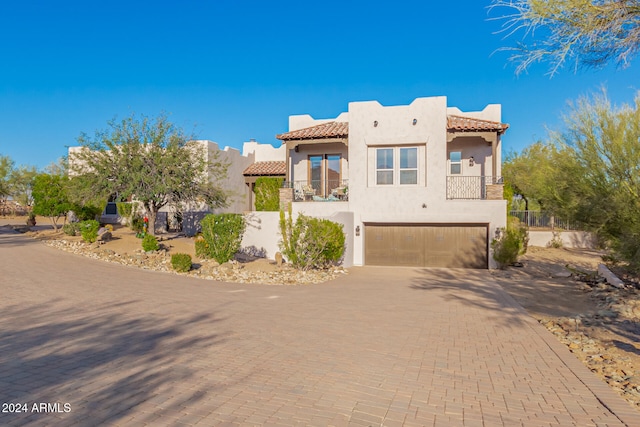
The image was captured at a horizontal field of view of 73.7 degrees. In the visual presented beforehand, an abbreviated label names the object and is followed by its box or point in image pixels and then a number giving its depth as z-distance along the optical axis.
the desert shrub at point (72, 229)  21.84
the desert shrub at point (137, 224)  23.53
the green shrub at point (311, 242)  15.90
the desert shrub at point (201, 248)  16.88
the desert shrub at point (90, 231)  18.92
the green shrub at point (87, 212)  23.89
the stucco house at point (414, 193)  18.19
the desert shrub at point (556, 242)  27.55
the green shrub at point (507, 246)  17.55
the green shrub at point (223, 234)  16.17
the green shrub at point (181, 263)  15.19
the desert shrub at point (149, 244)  17.52
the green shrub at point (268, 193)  22.95
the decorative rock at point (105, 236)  19.71
